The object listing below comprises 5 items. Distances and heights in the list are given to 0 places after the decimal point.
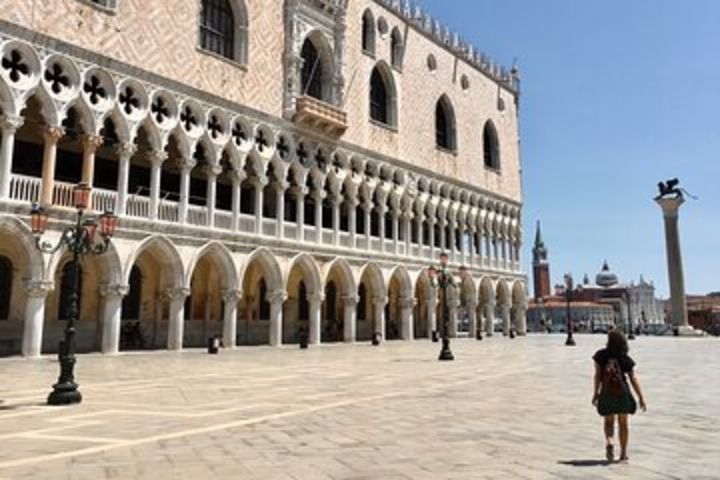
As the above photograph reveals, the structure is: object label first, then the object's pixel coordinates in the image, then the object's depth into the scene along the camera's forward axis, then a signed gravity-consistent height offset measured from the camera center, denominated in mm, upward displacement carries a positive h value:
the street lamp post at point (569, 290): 31911 +2174
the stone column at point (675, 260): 41594 +4683
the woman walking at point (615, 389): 5934 -557
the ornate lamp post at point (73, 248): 9344 +1446
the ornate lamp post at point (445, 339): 19512 -258
